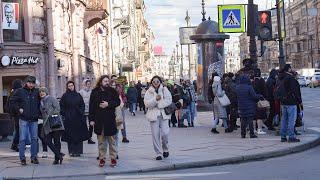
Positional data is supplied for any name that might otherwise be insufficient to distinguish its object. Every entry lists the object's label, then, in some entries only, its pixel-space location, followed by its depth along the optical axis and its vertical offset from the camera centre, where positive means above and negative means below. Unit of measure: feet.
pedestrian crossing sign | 69.31 +7.59
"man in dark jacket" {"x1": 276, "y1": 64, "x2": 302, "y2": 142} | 47.85 -1.33
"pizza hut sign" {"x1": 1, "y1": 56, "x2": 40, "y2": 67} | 77.02 +3.85
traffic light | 60.95 +5.73
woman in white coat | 41.45 -1.74
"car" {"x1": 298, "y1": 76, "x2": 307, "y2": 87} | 253.73 +0.55
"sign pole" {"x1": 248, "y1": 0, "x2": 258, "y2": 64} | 60.18 +6.17
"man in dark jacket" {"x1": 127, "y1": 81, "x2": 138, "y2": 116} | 102.99 -1.76
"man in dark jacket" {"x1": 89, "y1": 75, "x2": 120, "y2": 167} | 39.14 -1.65
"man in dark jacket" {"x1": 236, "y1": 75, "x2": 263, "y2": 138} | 51.06 -1.26
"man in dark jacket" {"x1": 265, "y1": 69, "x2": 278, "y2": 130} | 56.49 -0.81
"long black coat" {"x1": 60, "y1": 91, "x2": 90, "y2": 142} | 44.73 -1.93
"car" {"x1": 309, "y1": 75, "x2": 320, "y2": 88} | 232.32 +0.39
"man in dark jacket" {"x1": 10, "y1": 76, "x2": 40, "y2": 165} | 42.04 -1.47
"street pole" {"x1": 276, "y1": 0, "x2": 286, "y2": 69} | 65.29 +4.75
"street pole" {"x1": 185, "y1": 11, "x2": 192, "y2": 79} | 165.63 +18.12
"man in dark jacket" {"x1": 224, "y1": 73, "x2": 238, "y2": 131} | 58.49 -1.50
